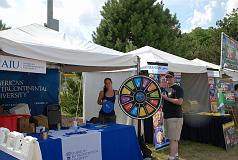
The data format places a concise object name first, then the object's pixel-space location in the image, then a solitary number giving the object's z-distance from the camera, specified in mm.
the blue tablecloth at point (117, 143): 2441
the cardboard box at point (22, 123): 2299
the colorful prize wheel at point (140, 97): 2891
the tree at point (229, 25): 14347
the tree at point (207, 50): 8846
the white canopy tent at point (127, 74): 4178
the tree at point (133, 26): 8119
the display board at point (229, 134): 3966
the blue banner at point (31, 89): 3261
